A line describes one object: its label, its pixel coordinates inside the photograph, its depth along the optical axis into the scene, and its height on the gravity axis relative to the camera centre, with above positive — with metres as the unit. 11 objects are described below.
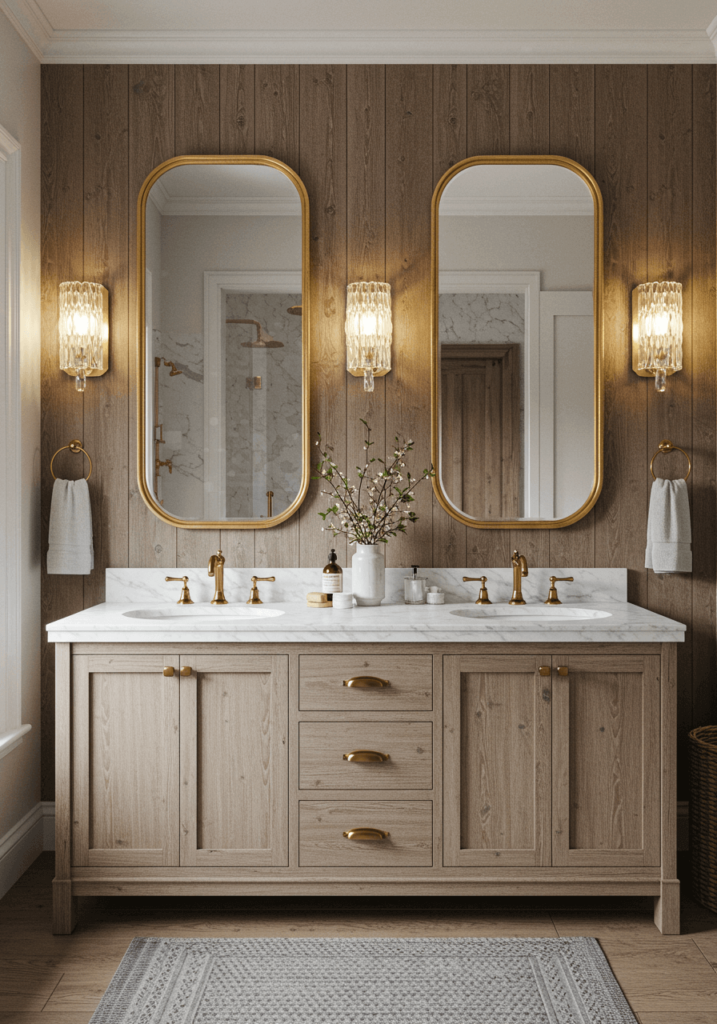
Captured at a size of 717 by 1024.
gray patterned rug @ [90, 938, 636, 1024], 1.76 -1.15
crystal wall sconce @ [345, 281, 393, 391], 2.52 +0.58
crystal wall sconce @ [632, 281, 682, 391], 2.52 +0.58
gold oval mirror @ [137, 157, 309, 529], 2.58 +0.55
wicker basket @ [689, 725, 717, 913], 2.24 -0.93
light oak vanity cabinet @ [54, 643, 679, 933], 2.11 -0.74
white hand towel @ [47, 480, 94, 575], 2.50 -0.09
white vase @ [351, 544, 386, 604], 2.44 -0.22
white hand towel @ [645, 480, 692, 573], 2.49 -0.08
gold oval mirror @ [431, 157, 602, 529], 2.58 +0.55
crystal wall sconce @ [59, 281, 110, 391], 2.52 +0.57
